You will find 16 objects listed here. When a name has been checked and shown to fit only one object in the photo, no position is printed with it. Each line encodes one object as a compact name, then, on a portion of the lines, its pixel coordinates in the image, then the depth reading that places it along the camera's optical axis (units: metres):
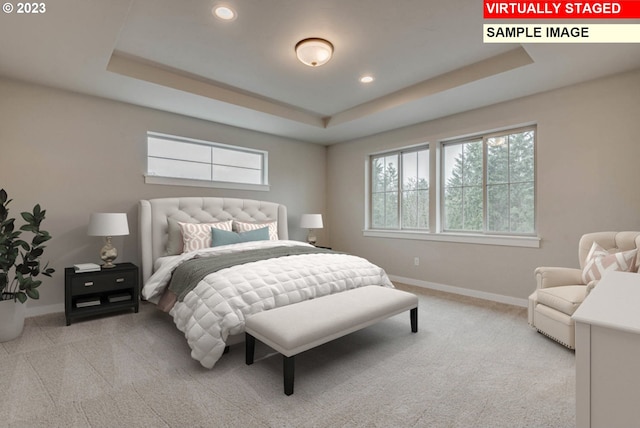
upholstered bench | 1.90
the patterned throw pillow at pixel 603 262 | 2.35
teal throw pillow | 3.74
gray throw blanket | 2.60
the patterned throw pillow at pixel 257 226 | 4.17
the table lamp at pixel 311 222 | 5.17
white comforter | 2.15
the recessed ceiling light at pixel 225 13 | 2.28
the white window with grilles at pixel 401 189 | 4.74
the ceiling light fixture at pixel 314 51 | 2.63
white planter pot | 2.60
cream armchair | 2.38
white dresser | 0.81
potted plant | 2.61
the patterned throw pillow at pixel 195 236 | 3.62
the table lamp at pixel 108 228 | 3.19
